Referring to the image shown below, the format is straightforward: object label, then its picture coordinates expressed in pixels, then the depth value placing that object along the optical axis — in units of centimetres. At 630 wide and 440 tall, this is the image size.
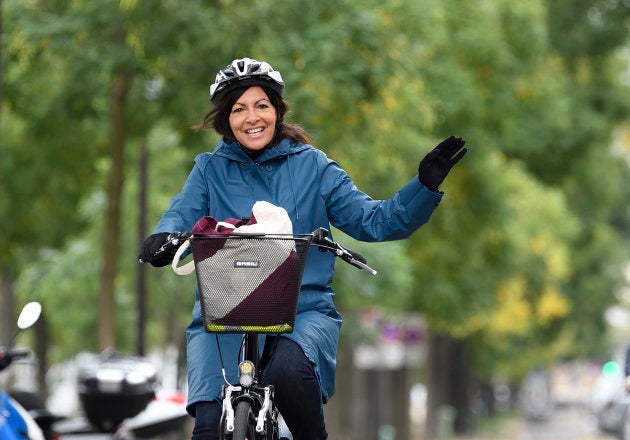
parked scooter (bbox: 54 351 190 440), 1644
